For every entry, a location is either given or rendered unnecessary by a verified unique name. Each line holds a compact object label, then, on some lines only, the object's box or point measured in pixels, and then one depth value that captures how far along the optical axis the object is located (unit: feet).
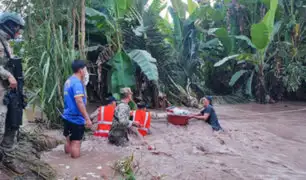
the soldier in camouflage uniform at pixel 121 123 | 13.92
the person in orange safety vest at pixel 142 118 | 16.31
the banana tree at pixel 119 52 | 22.87
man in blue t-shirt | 12.04
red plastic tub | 18.64
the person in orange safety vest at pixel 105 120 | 15.18
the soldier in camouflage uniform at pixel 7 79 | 9.12
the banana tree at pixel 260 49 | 27.28
